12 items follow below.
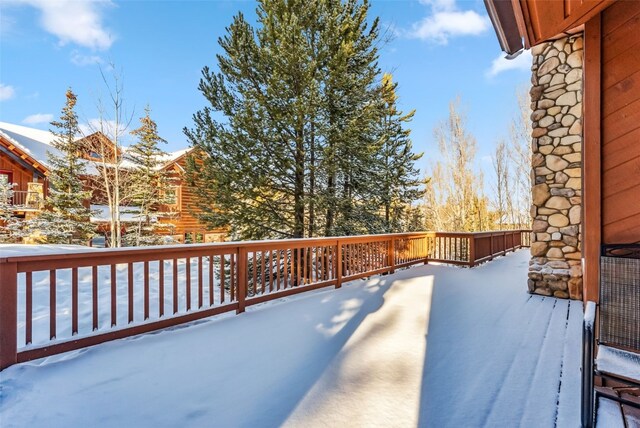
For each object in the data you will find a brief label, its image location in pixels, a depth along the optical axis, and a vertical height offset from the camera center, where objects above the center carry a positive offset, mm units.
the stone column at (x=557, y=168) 3980 +618
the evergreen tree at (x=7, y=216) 10656 -161
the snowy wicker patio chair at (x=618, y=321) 1529 -674
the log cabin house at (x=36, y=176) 11672 +1556
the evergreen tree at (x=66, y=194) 10531 +659
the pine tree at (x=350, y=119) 6875 +2294
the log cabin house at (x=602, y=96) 2086 +889
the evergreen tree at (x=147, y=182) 12734 +1398
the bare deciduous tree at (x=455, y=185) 15766 +1535
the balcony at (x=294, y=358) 1688 -1169
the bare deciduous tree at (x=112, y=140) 9523 +2575
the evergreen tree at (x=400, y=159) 11625 +2326
